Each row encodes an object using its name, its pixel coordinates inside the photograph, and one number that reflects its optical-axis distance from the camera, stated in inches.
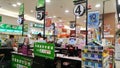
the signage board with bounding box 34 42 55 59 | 85.7
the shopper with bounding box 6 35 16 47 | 167.6
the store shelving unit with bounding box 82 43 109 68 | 63.2
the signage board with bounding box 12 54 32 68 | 99.9
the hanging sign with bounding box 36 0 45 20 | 118.7
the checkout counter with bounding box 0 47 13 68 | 126.9
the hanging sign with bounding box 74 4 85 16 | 94.6
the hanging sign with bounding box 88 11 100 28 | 84.6
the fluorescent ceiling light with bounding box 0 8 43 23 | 294.9
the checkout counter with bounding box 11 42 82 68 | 84.7
